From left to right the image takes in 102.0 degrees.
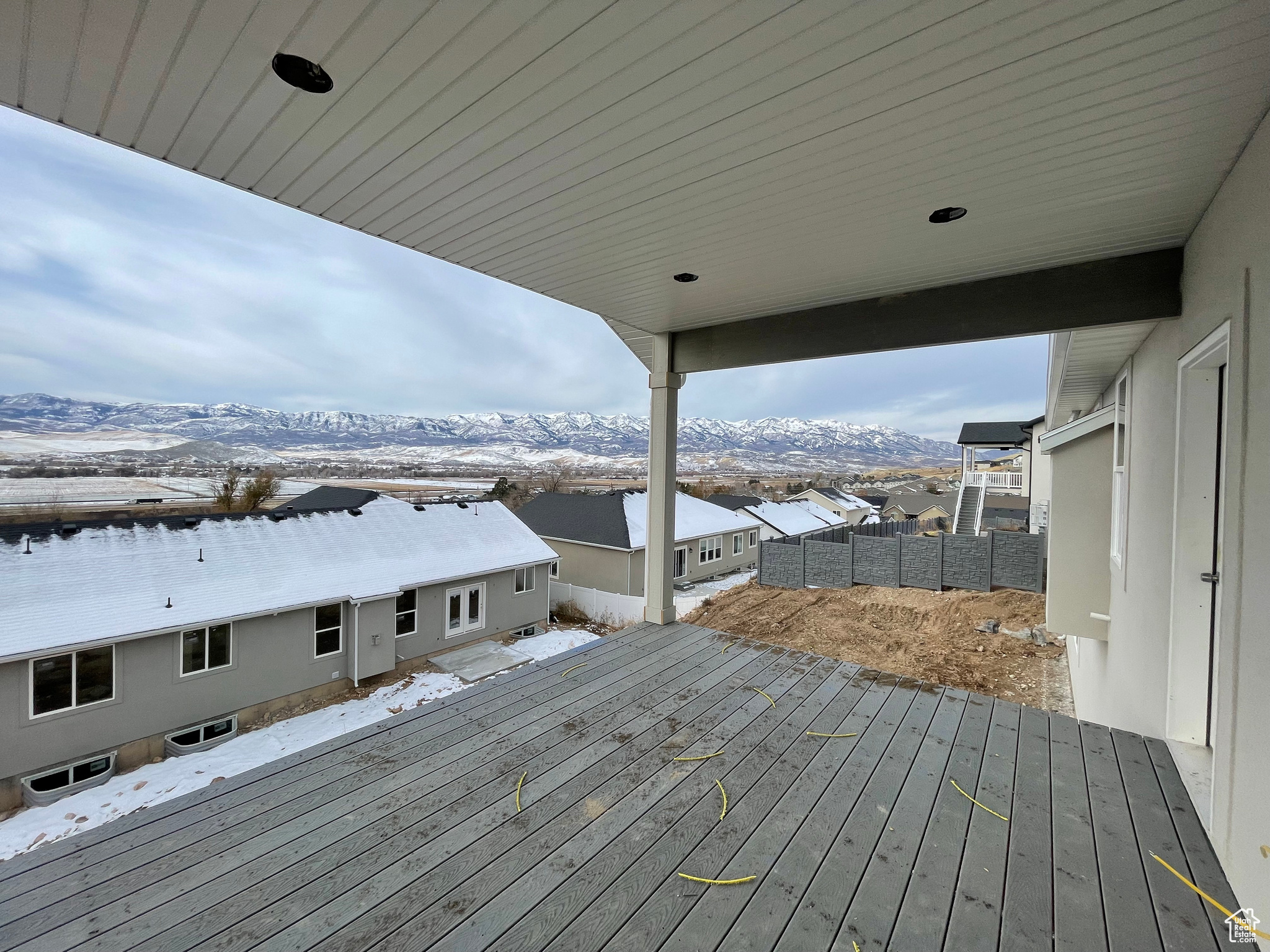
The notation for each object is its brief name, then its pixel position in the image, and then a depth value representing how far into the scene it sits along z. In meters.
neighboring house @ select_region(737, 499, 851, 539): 20.20
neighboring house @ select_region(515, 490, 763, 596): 15.02
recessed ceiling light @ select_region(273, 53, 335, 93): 1.37
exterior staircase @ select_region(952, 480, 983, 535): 14.43
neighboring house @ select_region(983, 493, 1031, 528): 16.66
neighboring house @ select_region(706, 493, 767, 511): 21.75
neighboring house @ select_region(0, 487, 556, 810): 6.55
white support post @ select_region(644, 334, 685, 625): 4.07
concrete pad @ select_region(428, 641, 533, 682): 9.82
